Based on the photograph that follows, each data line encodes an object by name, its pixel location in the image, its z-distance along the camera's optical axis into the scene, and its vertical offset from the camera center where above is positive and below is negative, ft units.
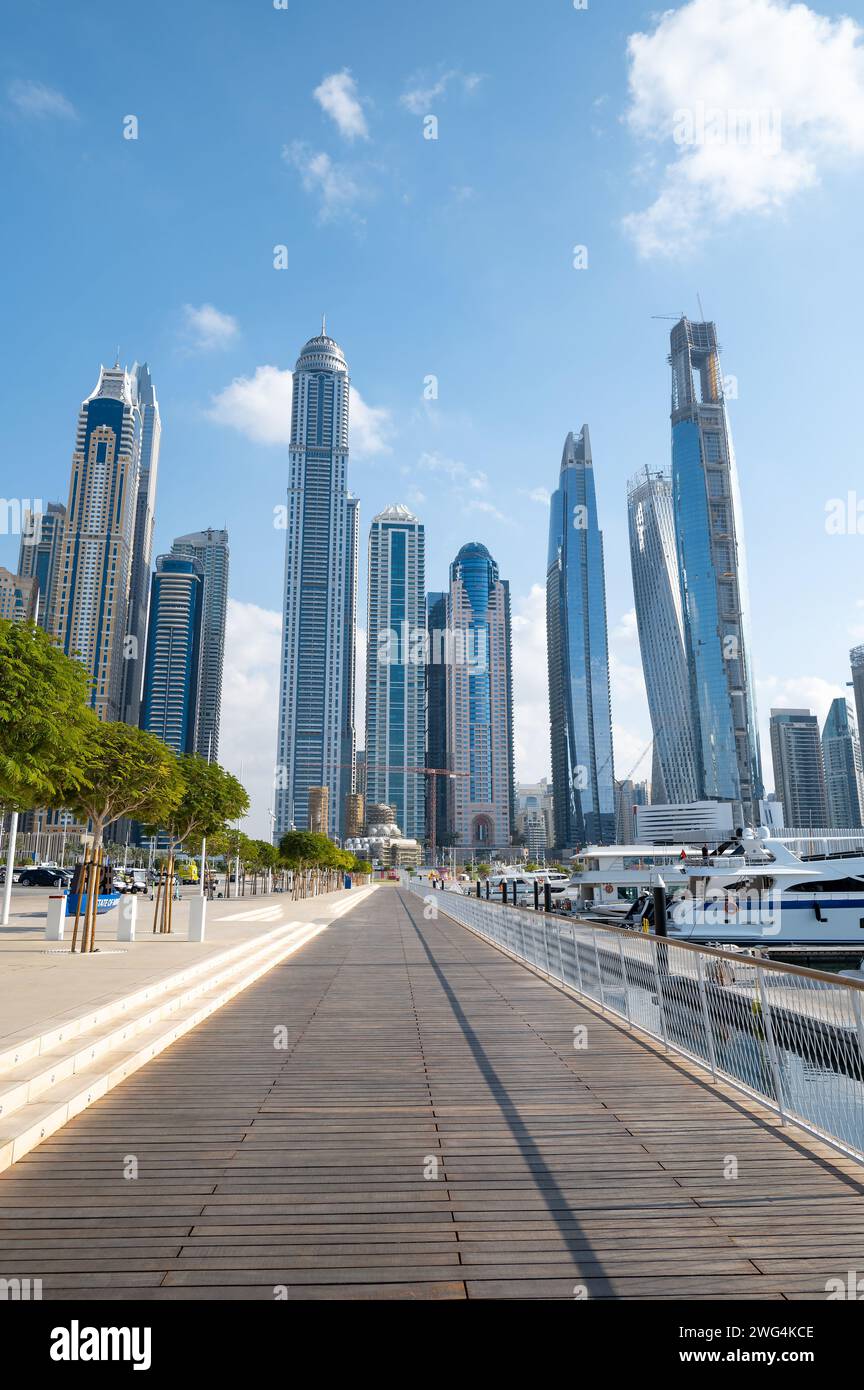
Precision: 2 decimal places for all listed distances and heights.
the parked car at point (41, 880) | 181.68 -1.88
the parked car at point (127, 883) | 151.33 -2.26
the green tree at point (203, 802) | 66.49 +5.67
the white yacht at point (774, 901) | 96.68 -4.03
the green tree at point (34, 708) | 31.14 +6.49
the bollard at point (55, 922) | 52.49 -3.26
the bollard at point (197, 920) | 54.08 -3.27
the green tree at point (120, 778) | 48.91 +5.72
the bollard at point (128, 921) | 53.47 -3.28
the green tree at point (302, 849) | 156.46 +4.13
